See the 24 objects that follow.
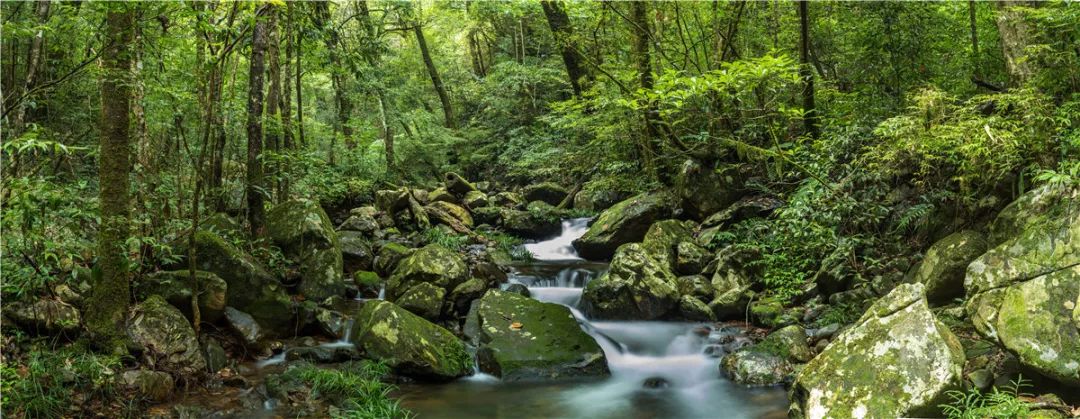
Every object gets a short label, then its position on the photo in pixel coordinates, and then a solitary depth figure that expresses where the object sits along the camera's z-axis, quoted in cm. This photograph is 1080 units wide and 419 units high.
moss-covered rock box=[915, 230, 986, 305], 636
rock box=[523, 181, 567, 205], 1594
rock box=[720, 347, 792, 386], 655
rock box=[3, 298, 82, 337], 525
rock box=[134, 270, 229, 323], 642
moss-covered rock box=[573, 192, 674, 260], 1110
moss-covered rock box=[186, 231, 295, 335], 721
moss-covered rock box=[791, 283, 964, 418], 435
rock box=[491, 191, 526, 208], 1569
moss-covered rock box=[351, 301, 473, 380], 668
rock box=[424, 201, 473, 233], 1388
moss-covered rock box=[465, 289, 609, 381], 706
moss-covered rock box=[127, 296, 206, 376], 571
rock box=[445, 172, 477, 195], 1616
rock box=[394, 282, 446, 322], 822
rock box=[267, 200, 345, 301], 870
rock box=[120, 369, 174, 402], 527
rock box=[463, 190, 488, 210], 1542
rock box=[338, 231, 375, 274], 1023
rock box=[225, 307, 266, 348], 683
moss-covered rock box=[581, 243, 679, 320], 865
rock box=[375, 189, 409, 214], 1371
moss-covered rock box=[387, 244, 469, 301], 889
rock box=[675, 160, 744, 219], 1055
